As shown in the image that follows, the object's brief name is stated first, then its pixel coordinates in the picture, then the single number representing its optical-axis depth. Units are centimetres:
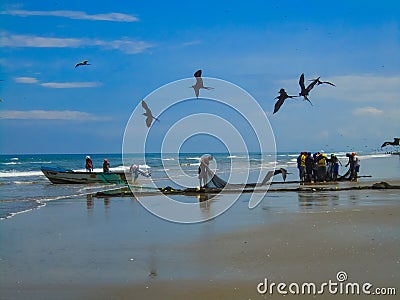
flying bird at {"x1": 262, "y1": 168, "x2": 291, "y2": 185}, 2633
